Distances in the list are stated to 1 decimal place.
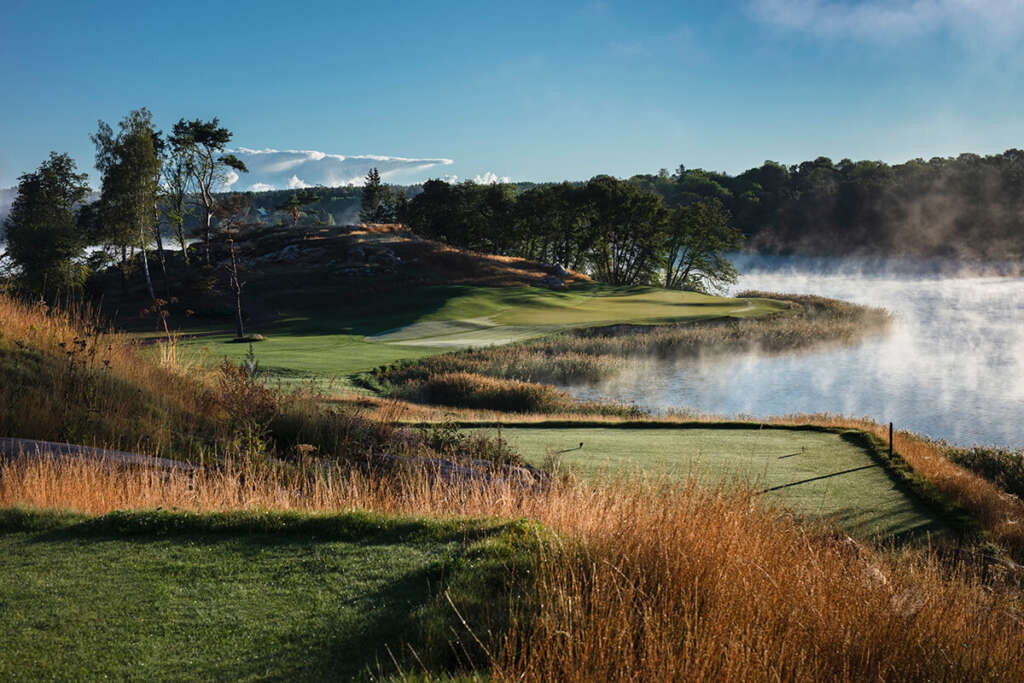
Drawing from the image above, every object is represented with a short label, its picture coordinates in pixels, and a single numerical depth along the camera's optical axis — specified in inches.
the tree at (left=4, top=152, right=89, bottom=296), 2050.9
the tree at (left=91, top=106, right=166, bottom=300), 2438.5
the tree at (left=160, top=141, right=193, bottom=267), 3026.6
